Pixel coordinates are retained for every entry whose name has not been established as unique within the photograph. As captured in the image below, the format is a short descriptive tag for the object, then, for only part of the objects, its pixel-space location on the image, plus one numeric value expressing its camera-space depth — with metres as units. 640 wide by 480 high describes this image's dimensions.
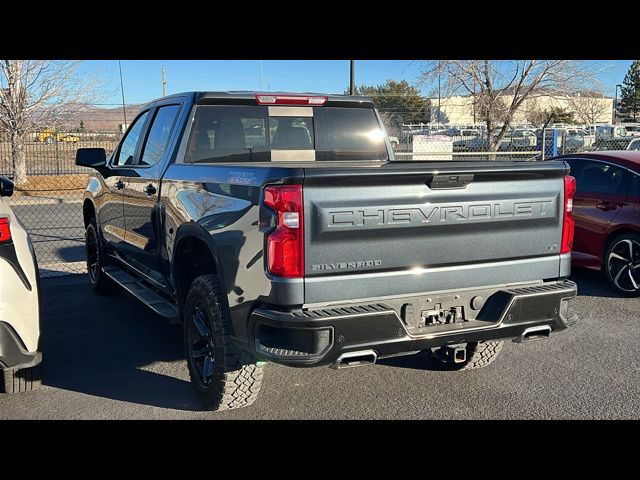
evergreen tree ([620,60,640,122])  55.25
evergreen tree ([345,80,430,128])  33.94
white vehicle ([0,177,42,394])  3.81
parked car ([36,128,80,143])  21.44
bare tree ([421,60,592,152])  22.22
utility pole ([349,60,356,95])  15.28
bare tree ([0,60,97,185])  19.00
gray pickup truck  3.25
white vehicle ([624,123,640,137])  42.54
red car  7.05
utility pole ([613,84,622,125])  57.92
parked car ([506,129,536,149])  30.11
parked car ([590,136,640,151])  21.71
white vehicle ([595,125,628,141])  32.91
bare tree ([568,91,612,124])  46.54
